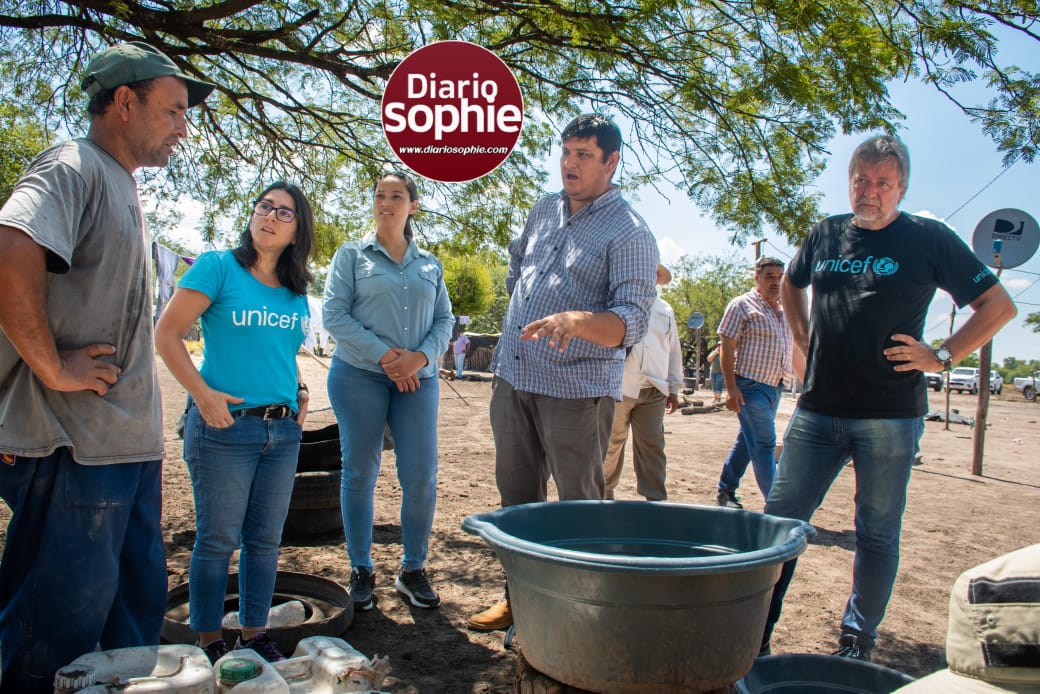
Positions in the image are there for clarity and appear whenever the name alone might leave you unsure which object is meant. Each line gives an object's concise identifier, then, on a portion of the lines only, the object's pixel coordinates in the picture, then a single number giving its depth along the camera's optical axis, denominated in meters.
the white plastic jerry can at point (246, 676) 1.99
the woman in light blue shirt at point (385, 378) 3.45
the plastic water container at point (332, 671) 2.14
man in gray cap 1.90
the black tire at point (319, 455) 4.68
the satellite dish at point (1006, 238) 8.30
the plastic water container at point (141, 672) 1.86
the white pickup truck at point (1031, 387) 41.03
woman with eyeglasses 2.61
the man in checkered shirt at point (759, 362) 5.16
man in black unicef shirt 2.80
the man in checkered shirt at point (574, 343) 2.89
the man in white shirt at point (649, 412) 5.23
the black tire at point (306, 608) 2.78
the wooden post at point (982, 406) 8.31
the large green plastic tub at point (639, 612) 1.57
